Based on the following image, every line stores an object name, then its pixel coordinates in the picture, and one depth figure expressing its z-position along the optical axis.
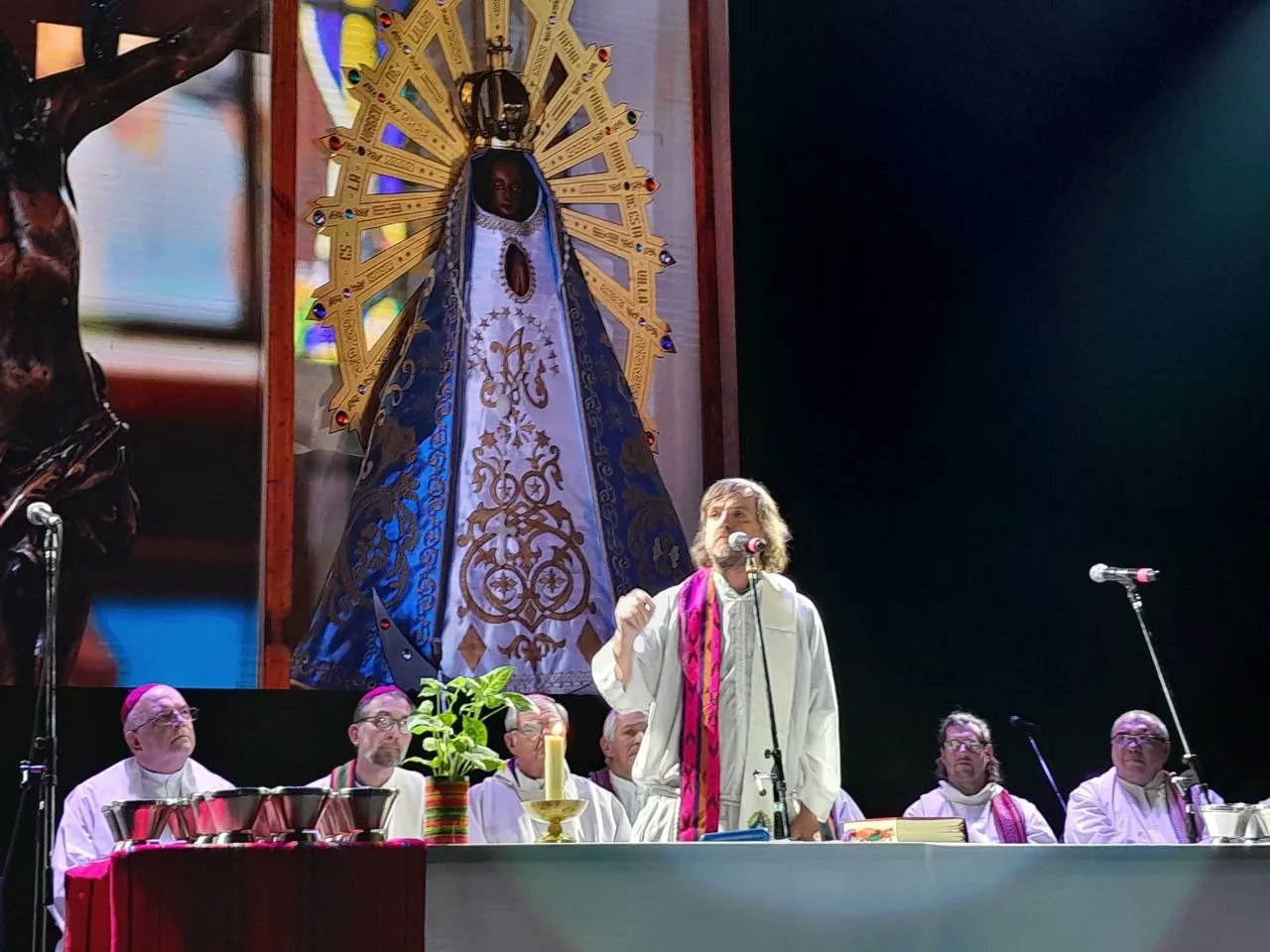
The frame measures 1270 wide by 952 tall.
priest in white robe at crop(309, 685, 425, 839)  5.15
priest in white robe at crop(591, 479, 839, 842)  3.87
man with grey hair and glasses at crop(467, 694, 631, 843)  5.46
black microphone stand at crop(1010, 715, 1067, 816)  5.77
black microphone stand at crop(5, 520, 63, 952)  4.47
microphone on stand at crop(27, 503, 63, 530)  4.73
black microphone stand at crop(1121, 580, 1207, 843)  4.64
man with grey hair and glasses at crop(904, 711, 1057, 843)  6.01
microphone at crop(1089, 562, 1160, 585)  4.56
